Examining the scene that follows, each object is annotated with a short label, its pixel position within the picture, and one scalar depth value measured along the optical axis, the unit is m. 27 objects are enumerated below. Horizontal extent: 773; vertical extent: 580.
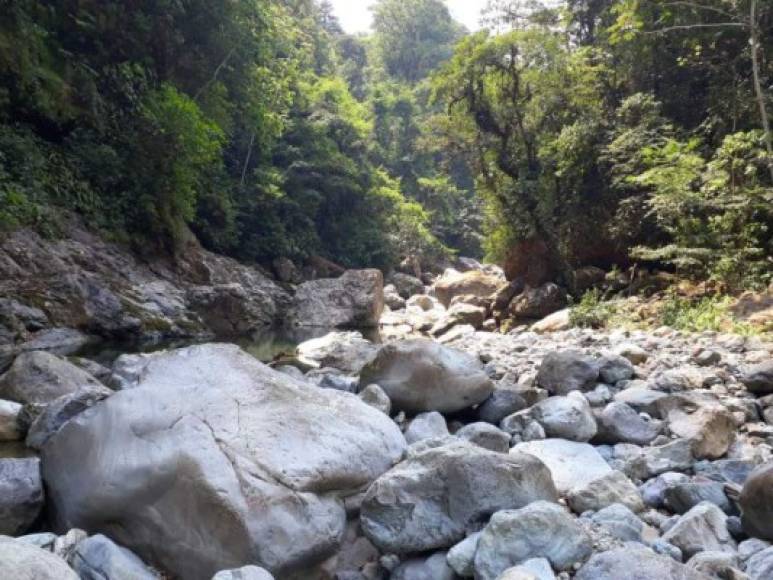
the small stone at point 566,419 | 4.02
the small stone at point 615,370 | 5.53
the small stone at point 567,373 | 5.29
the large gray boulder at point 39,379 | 4.61
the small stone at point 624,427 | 4.09
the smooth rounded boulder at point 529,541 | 2.31
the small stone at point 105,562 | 2.35
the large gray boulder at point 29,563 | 1.93
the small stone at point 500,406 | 4.60
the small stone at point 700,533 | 2.51
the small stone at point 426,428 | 4.00
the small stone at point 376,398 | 4.36
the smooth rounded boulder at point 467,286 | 18.36
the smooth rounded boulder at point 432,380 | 4.55
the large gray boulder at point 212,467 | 2.45
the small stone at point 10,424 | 4.04
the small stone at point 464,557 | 2.38
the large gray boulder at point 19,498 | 2.79
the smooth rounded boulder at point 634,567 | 2.02
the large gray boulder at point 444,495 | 2.59
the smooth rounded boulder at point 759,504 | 2.56
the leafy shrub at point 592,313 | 10.82
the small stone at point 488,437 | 3.80
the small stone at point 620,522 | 2.62
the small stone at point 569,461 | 3.33
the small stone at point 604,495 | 2.94
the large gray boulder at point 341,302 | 16.14
